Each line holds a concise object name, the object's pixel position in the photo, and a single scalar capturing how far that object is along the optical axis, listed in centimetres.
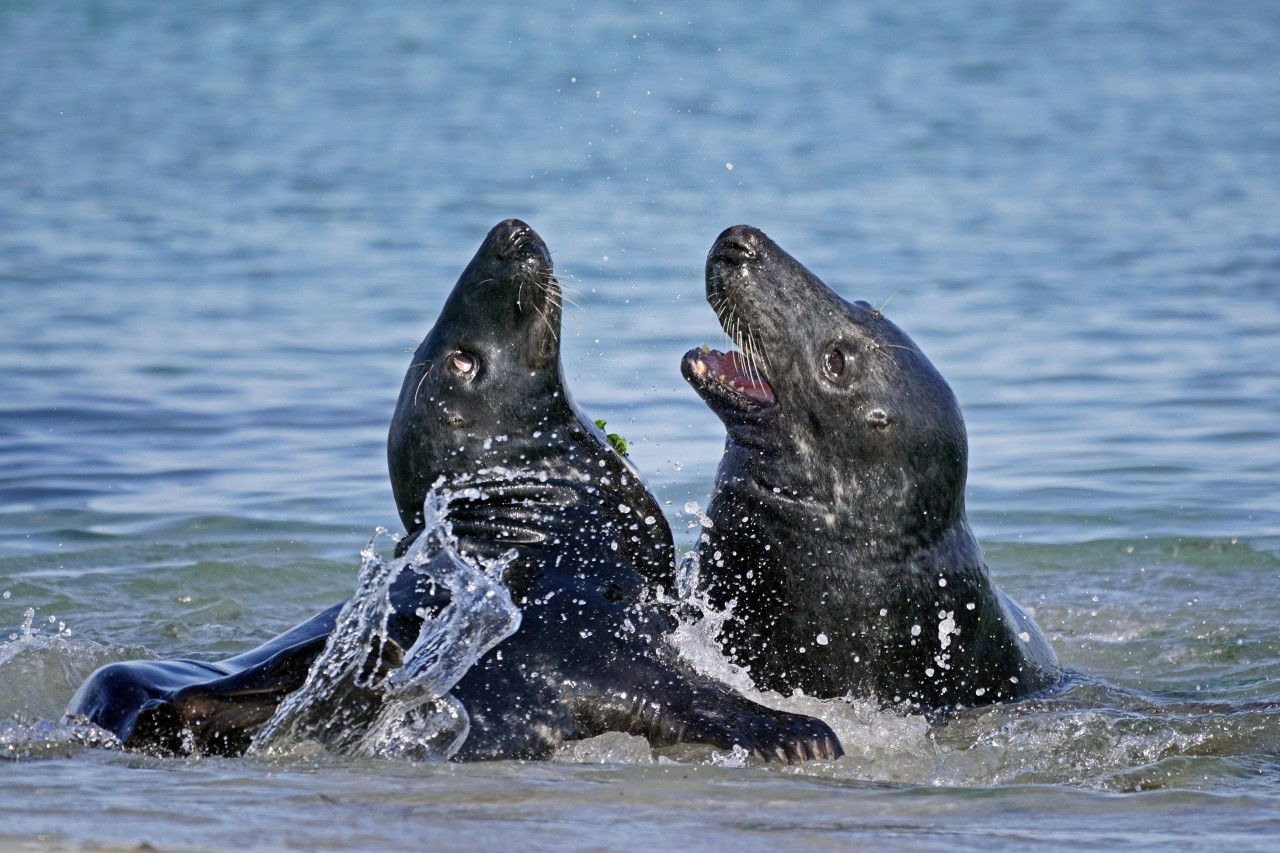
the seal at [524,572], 1136
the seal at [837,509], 1243
